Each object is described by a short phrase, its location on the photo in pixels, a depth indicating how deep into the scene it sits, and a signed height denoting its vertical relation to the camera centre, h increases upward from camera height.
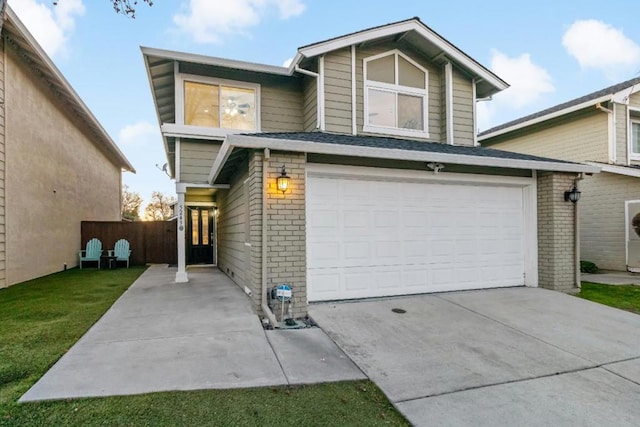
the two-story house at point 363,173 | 5.30 +0.89
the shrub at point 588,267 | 10.50 -1.43
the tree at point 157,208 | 33.12 +1.36
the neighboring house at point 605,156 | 10.23 +2.07
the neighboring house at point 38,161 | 7.77 +1.73
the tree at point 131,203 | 31.42 +1.79
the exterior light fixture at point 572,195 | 6.99 +0.48
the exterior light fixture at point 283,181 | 5.09 +0.59
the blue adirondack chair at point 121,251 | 12.01 -0.96
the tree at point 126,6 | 4.03 +2.49
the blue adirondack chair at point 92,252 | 11.82 -0.98
